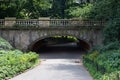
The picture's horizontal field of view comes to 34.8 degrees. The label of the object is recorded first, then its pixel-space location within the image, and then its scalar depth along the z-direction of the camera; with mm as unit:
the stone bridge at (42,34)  20575
